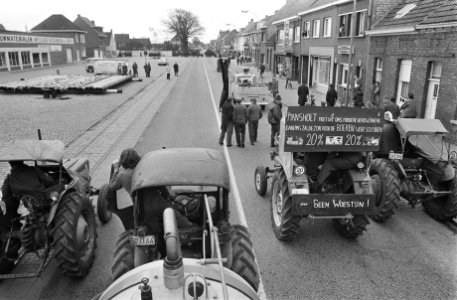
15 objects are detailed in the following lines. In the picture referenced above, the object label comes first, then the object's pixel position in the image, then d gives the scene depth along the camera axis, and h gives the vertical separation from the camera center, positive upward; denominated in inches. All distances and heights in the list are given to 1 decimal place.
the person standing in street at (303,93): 764.0 -78.1
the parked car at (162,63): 2352.4 -61.8
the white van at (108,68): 1509.6 -60.4
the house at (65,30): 2775.6 +161.5
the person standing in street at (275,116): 484.4 -78.1
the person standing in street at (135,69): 1505.9 -63.8
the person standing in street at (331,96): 732.7 -80.0
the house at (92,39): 3253.0 +113.6
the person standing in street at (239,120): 495.5 -85.3
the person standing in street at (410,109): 513.3 -72.6
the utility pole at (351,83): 827.9 -63.8
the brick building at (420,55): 507.2 -1.1
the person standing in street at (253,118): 513.0 -85.8
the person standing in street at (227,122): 500.4 -89.6
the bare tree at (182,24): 4276.6 +319.3
